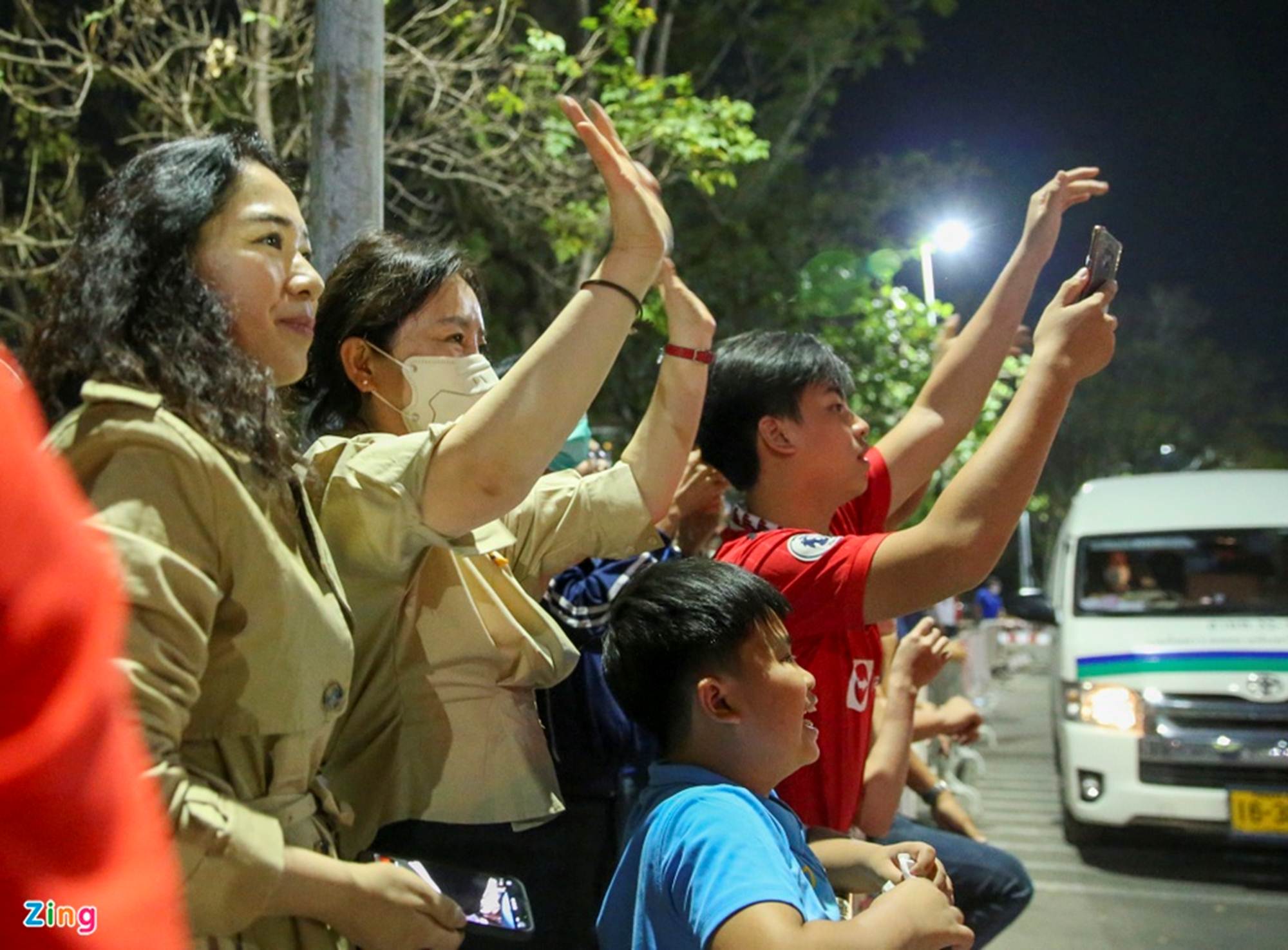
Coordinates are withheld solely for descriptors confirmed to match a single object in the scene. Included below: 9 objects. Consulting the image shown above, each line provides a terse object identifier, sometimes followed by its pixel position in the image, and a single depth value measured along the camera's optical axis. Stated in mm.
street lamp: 4375
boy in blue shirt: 1893
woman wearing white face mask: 1843
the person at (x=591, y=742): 2488
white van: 7273
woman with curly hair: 1456
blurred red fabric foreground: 716
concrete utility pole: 3930
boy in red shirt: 2477
